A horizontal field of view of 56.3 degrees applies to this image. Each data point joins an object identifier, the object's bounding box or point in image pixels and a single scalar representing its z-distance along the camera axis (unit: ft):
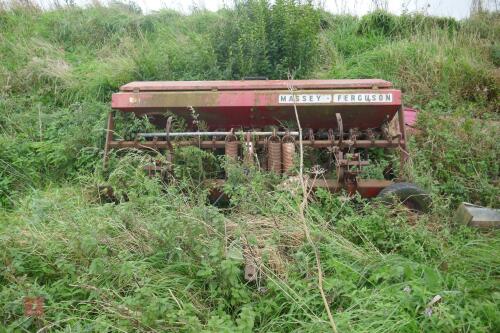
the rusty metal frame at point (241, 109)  13.85
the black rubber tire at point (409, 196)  12.09
